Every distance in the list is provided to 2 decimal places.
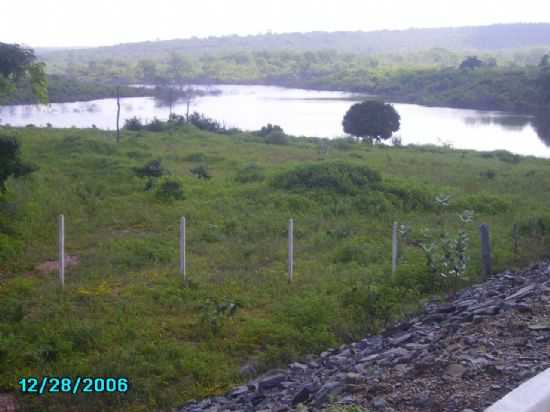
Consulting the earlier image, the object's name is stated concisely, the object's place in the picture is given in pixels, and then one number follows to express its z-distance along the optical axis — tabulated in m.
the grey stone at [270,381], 5.99
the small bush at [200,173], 18.88
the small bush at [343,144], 29.75
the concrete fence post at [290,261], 9.10
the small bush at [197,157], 23.45
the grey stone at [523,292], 7.16
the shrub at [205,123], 38.50
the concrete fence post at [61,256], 8.70
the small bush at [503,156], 27.29
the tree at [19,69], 12.19
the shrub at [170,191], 15.09
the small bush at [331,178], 16.03
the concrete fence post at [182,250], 9.12
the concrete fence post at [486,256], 9.27
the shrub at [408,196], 14.76
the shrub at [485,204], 14.56
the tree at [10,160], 11.32
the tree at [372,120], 37.28
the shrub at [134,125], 36.69
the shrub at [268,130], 35.50
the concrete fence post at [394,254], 9.43
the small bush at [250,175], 18.19
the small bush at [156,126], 34.88
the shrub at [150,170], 18.16
